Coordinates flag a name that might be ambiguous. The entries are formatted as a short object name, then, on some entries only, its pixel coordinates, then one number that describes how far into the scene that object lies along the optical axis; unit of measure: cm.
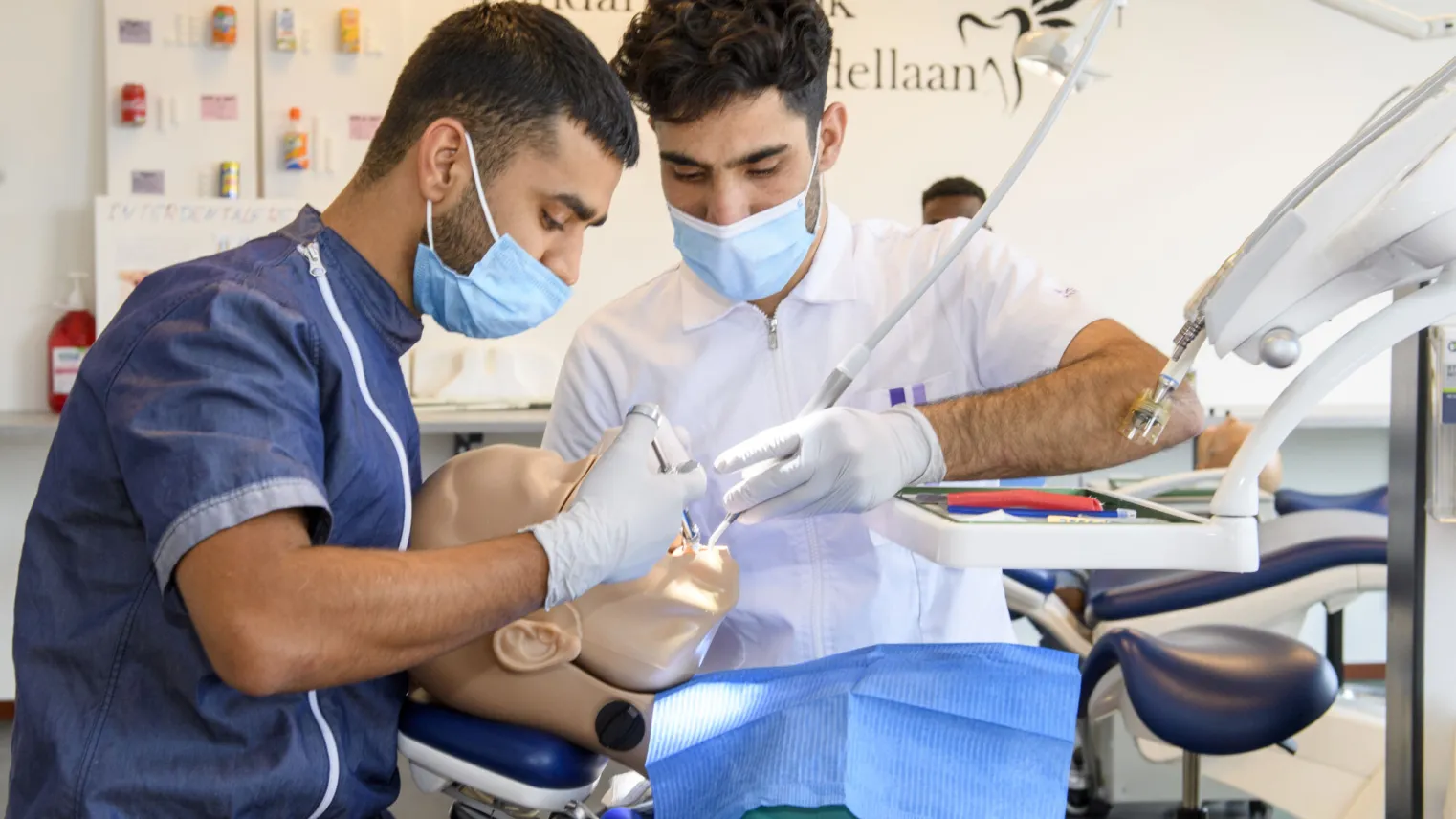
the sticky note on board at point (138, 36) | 437
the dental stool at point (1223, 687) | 204
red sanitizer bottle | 430
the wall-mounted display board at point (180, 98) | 436
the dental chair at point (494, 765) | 126
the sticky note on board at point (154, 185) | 439
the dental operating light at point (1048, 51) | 237
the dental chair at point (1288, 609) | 231
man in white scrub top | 152
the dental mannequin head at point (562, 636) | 134
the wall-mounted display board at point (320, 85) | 445
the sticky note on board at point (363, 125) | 451
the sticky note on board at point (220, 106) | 441
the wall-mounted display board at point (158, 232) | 435
